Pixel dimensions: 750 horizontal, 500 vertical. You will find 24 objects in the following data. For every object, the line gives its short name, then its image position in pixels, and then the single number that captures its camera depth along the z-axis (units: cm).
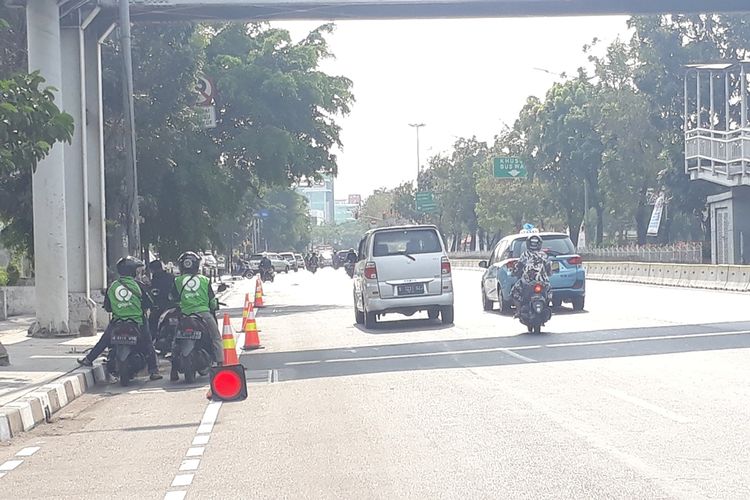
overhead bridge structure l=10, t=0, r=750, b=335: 2069
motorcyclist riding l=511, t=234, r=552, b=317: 1945
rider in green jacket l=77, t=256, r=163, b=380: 1509
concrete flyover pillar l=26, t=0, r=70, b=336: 2030
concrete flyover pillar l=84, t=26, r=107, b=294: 2383
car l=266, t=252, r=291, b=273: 8372
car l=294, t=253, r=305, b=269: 9825
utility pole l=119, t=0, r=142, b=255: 2144
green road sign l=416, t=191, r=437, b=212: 10269
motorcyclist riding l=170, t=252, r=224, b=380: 1498
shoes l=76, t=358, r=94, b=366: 1562
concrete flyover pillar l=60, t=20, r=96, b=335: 2234
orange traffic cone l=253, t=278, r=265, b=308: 3538
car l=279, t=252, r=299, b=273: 9066
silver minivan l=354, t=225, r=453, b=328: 2270
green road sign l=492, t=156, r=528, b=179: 7194
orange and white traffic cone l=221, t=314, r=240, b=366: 1423
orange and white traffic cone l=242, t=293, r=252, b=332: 2039
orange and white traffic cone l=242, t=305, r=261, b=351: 2019
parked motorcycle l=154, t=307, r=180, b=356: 1576
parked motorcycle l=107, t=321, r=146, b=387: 1504
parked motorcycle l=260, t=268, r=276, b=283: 5847
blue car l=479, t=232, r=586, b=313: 2488
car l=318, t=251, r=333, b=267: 10746
